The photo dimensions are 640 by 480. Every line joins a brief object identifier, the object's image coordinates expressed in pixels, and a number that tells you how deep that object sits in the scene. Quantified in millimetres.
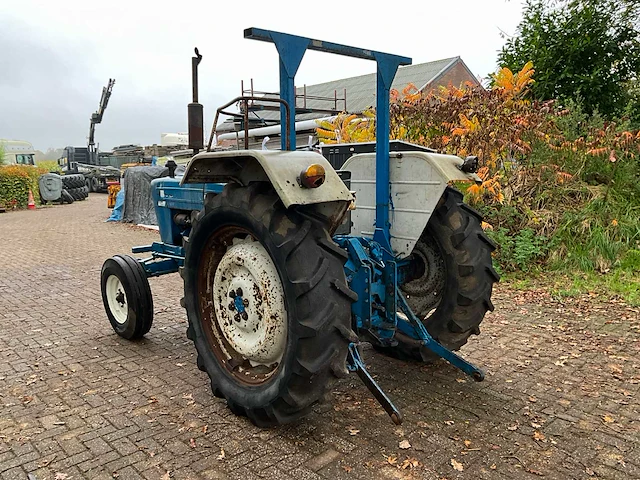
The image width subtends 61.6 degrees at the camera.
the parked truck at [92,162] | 29984
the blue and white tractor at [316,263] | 2643
